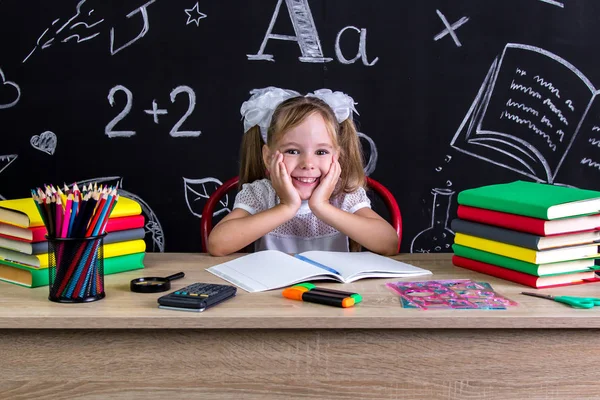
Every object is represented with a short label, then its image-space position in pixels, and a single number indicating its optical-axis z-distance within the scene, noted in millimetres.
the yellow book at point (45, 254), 1315
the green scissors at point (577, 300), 1172
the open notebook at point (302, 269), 1332
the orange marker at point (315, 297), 1164
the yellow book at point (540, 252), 1324
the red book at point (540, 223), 1325
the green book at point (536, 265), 1325
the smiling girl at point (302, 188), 1782
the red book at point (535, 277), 1328
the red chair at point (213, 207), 1978
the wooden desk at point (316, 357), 1113
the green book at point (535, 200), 1325
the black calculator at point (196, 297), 1137
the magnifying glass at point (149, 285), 1264
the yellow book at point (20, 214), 1305
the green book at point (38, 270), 1312
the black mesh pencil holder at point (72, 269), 1186
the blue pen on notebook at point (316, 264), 1400
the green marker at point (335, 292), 1193
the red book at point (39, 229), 1308
